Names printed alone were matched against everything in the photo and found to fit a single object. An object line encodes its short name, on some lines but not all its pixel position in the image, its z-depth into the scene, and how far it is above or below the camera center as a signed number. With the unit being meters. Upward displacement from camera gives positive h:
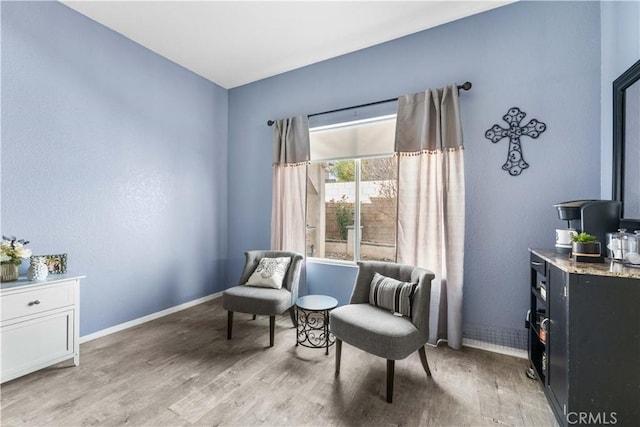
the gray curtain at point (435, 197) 2.47 +0.17
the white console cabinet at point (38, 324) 1.85 -0.78
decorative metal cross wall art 2.32 +0.69
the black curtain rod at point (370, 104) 2.44 +1.18
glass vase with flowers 1.98 -0.32
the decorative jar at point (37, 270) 2.05 -0.42
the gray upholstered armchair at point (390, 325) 1.77 -0.76
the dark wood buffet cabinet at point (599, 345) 1.23 -0.60
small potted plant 1.50 -0.17
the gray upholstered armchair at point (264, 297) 2.49 -0.76
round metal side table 2.34 -1.00
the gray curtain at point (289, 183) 3.36 +0.39
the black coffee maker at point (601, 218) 1.69 -0.02
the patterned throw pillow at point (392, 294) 2.05 -0.61
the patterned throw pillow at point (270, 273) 2.77 -0.60
